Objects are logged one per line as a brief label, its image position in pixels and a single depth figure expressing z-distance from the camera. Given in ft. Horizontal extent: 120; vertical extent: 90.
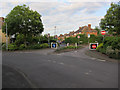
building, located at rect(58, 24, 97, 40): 201.36
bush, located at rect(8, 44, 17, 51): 83.10
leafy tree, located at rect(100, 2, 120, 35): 39.75
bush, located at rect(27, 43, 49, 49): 86.67
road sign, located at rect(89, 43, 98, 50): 56.51
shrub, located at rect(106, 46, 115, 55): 36.40
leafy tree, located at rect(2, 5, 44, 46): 76.54
